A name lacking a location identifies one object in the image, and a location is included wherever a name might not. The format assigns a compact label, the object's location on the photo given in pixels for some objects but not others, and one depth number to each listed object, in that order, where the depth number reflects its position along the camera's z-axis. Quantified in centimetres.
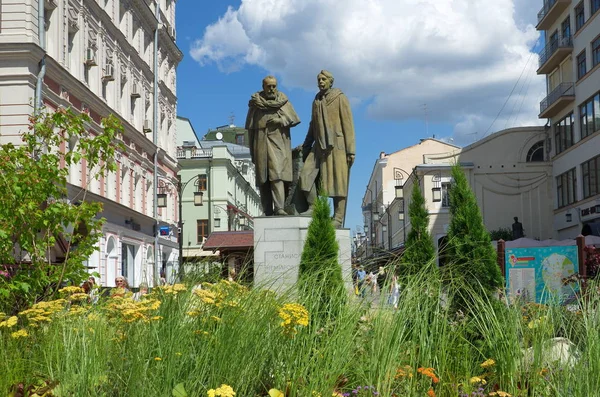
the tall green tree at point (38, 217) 885
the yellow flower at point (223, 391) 405
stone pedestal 1295
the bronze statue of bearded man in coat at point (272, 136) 1309
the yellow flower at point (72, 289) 649
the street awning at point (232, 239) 2865
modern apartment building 3800
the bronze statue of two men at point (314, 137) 1307
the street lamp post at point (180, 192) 3006
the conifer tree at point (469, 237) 877
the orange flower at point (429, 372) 486
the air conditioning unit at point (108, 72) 3606
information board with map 1745
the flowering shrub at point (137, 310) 502
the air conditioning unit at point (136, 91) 4177
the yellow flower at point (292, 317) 486
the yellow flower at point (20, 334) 550
